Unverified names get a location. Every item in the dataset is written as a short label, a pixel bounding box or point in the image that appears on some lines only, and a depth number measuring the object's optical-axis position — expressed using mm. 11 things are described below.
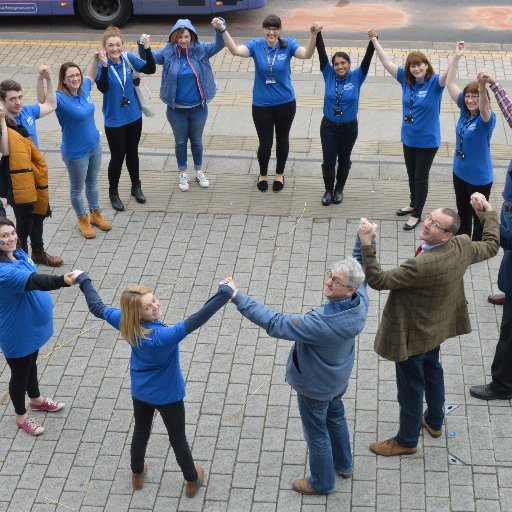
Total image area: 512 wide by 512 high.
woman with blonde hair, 5371
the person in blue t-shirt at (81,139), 8500
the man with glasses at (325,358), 5254
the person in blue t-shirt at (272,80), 9242
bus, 15375
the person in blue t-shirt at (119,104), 9000
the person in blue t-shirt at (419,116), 8586
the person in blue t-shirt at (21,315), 6023
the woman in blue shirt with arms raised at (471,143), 7965
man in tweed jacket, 5582
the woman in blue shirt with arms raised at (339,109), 8961
